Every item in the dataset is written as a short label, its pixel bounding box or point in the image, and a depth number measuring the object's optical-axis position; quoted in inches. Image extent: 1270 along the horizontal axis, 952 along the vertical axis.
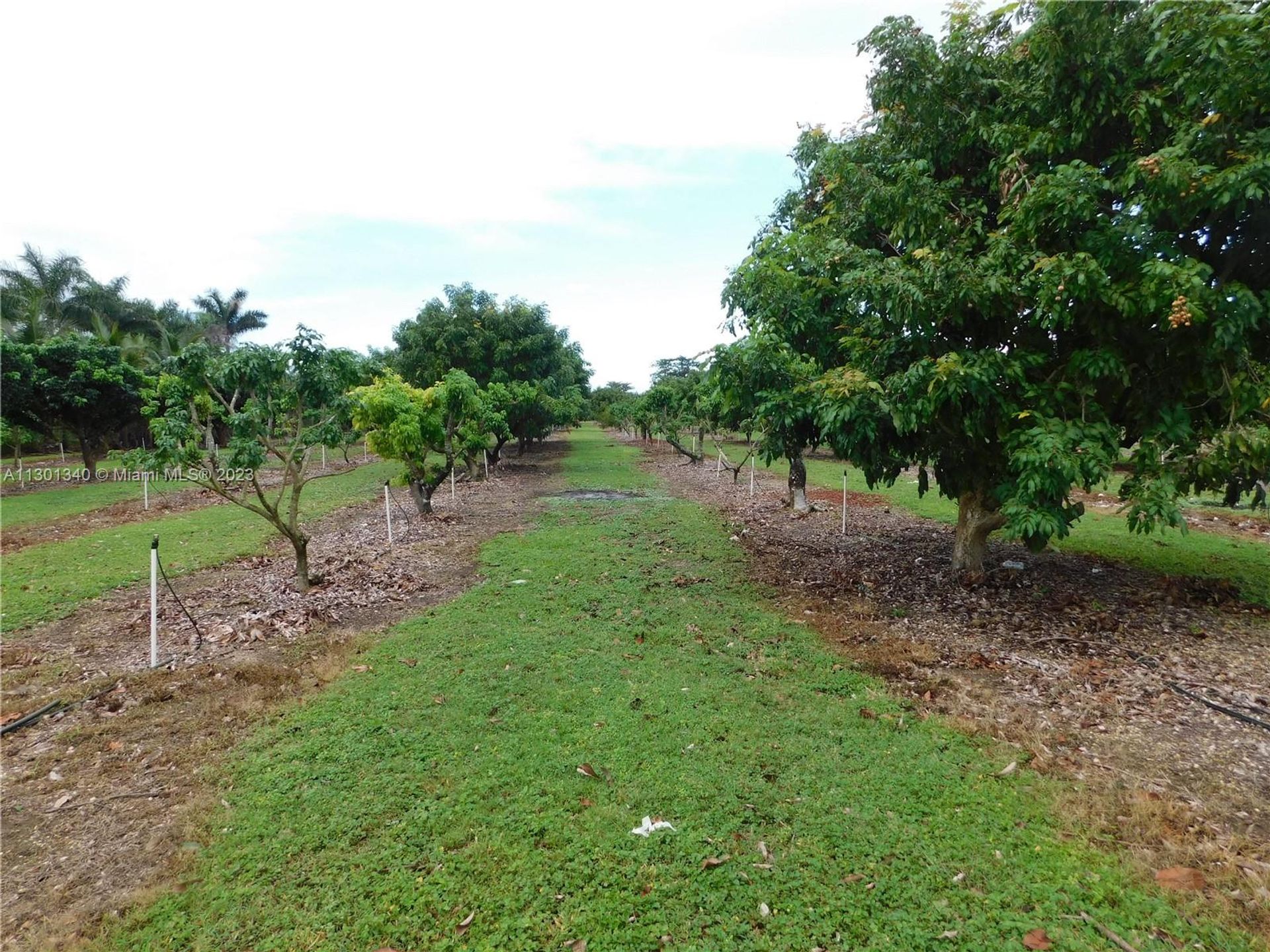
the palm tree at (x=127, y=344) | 926.4
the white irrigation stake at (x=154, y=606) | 203.9
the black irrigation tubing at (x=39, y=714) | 169.9
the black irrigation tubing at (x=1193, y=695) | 170.1
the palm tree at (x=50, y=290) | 1085.8
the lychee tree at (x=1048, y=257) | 178.9
